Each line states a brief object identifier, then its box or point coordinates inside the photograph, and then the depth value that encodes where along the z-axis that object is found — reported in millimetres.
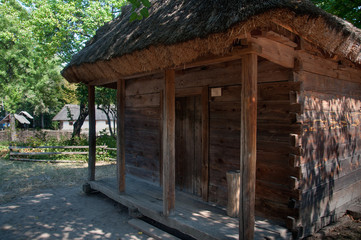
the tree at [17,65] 20250
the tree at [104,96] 14320
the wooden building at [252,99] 2957
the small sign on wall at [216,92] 4586
